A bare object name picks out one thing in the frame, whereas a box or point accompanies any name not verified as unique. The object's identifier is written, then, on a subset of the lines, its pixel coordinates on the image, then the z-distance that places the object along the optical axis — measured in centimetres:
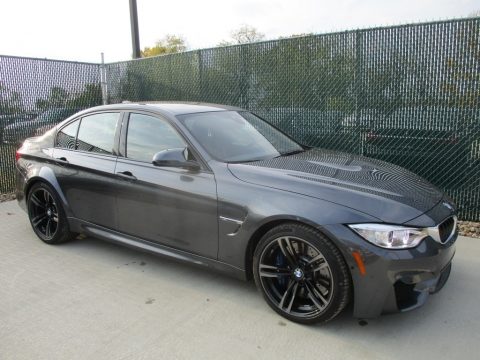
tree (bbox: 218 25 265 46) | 4684
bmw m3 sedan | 283
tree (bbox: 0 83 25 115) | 729
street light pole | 966
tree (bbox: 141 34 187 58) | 5568
